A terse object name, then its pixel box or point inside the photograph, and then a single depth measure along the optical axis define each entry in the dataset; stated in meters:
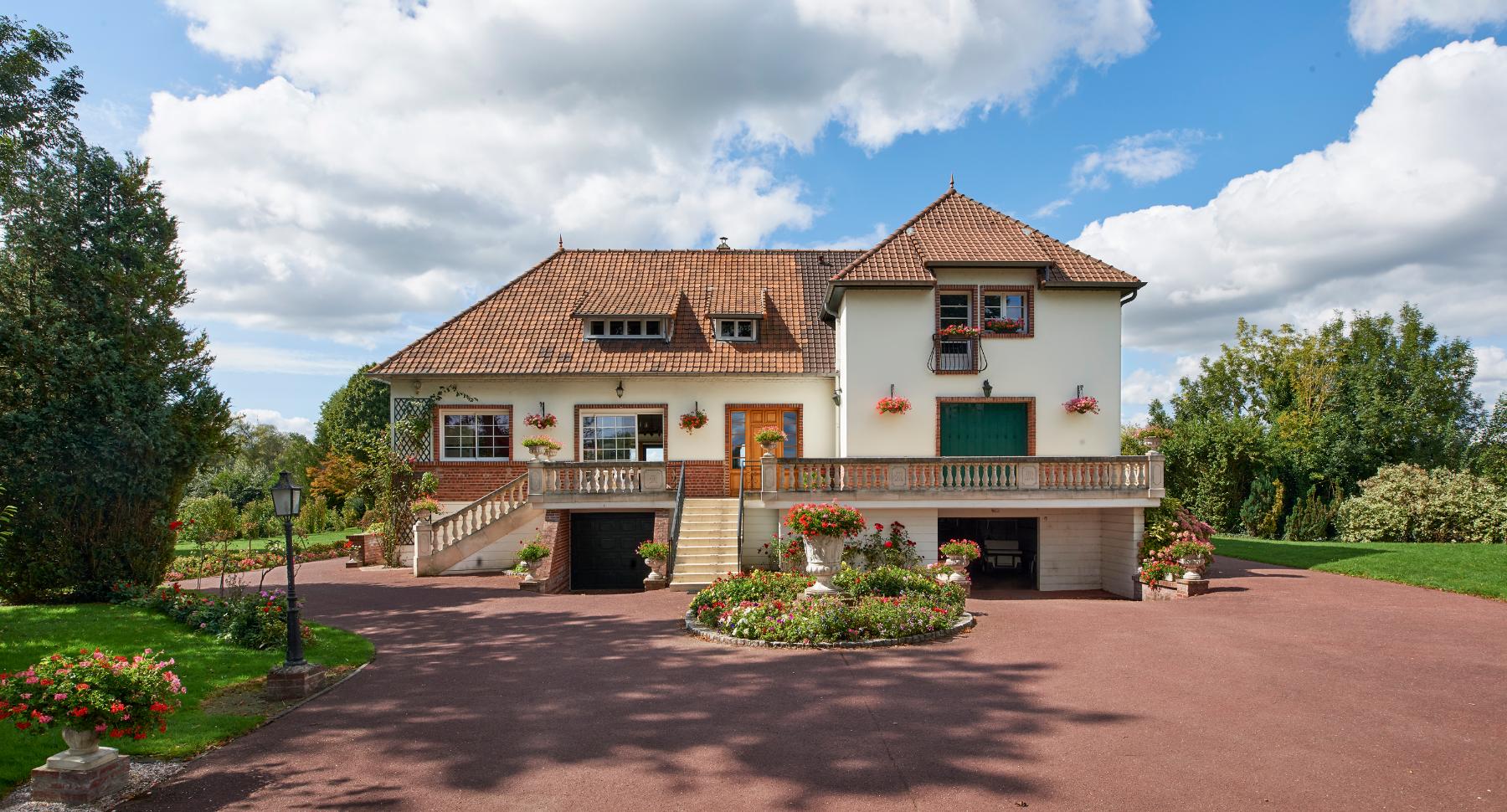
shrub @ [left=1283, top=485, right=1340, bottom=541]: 25.00
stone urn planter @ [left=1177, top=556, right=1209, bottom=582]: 14.12
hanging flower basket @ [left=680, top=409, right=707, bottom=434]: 19.20
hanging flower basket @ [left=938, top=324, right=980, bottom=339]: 17.19
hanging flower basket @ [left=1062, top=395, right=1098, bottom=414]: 17.31
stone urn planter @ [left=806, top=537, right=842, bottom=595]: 12.29
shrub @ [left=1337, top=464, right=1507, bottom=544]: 21.30
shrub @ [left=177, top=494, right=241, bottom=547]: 21.42
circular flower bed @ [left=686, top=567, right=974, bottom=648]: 10.20
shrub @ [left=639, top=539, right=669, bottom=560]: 15.73
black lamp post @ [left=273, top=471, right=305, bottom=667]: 8.37
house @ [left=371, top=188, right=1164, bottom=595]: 16.02
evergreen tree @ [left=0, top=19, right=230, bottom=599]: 12.35
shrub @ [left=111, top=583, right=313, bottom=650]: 10.18
